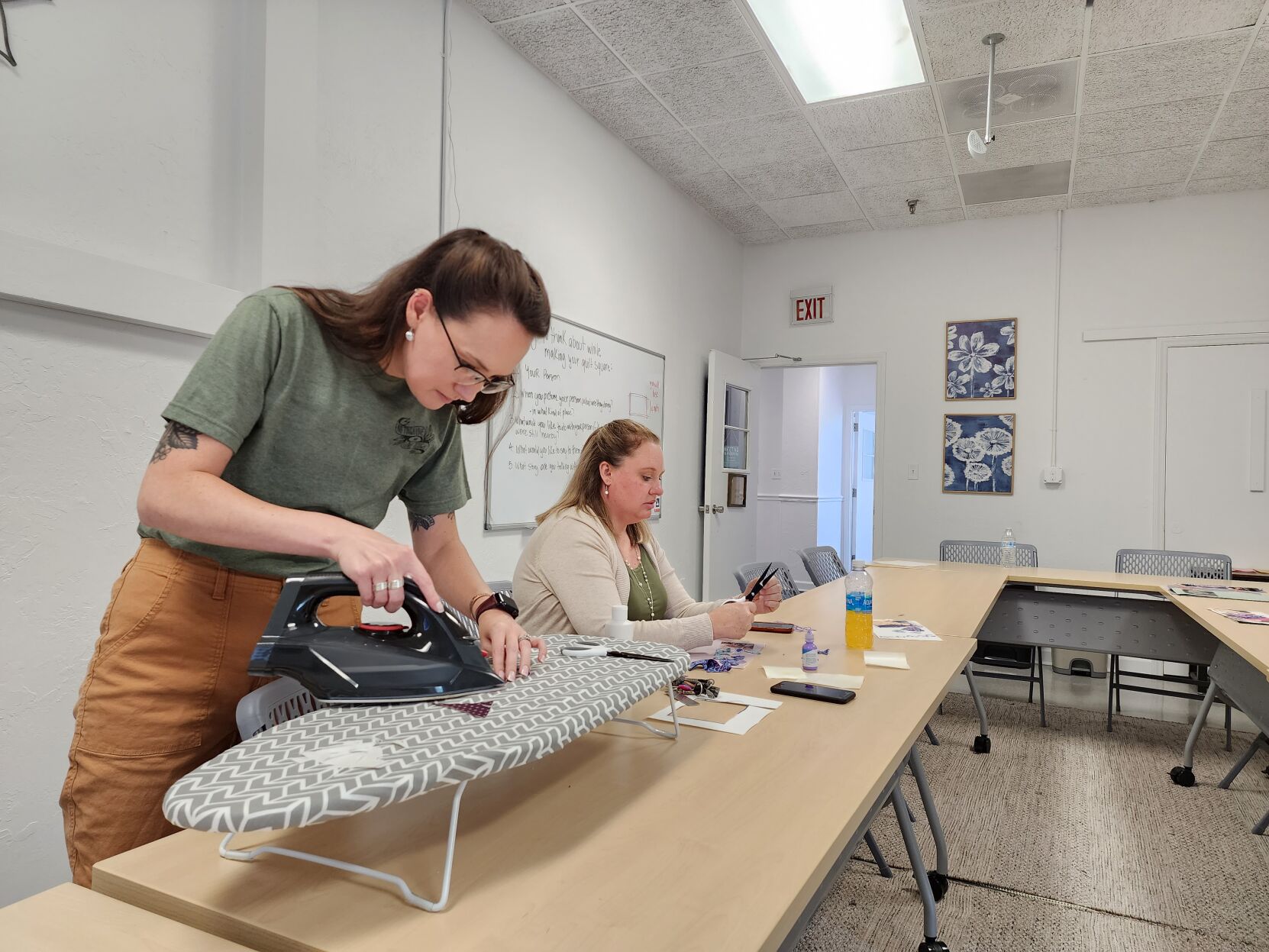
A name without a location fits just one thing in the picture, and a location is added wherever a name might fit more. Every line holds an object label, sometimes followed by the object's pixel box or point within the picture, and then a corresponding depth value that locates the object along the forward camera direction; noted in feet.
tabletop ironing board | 2.08
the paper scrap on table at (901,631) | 7.07
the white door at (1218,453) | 15.42
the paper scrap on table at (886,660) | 5.82
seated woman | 5.92
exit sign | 19.04
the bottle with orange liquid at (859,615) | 6.46
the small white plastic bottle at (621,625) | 4.98
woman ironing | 3.07
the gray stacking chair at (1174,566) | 12.75
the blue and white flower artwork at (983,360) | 17.35
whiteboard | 11.42
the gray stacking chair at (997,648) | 12.28
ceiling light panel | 10.12
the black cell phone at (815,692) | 4.72
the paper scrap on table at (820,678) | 5.16
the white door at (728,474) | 17.26
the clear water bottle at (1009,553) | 14.76
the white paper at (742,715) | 4.11
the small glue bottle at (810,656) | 5.51
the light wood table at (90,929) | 2.15
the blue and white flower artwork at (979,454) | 17.37
